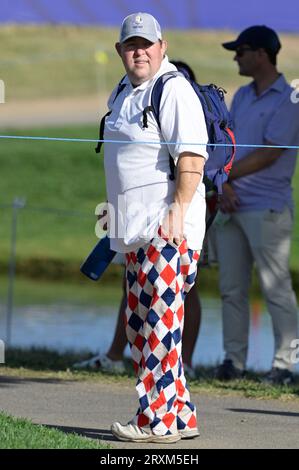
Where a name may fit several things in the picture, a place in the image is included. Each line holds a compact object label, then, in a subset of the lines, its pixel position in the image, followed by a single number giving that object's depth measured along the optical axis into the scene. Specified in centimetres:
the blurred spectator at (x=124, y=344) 1764
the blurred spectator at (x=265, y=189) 1723
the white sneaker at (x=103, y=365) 1773
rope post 2270
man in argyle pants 1237
